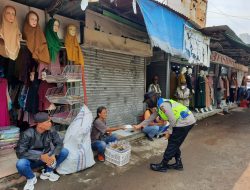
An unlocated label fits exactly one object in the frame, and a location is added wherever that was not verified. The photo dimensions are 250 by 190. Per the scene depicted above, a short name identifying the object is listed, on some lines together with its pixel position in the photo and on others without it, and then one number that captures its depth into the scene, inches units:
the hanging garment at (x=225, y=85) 419.9
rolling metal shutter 197.9
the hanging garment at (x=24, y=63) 159.5
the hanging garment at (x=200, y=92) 332.0
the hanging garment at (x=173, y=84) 299.7
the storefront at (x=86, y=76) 148.9
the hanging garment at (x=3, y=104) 148.0
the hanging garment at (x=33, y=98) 153.7
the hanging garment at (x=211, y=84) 361.4
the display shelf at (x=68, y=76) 145.4
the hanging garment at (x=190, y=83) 307.1
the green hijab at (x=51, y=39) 147.9
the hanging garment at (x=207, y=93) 344.3
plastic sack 130.7
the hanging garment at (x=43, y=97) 155.9
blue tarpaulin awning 163.1
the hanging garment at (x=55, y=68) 153.4
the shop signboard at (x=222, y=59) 361.2
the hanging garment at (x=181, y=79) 291.0
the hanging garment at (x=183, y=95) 290.3
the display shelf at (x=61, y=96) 144.7
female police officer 134.4
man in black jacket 114.4
